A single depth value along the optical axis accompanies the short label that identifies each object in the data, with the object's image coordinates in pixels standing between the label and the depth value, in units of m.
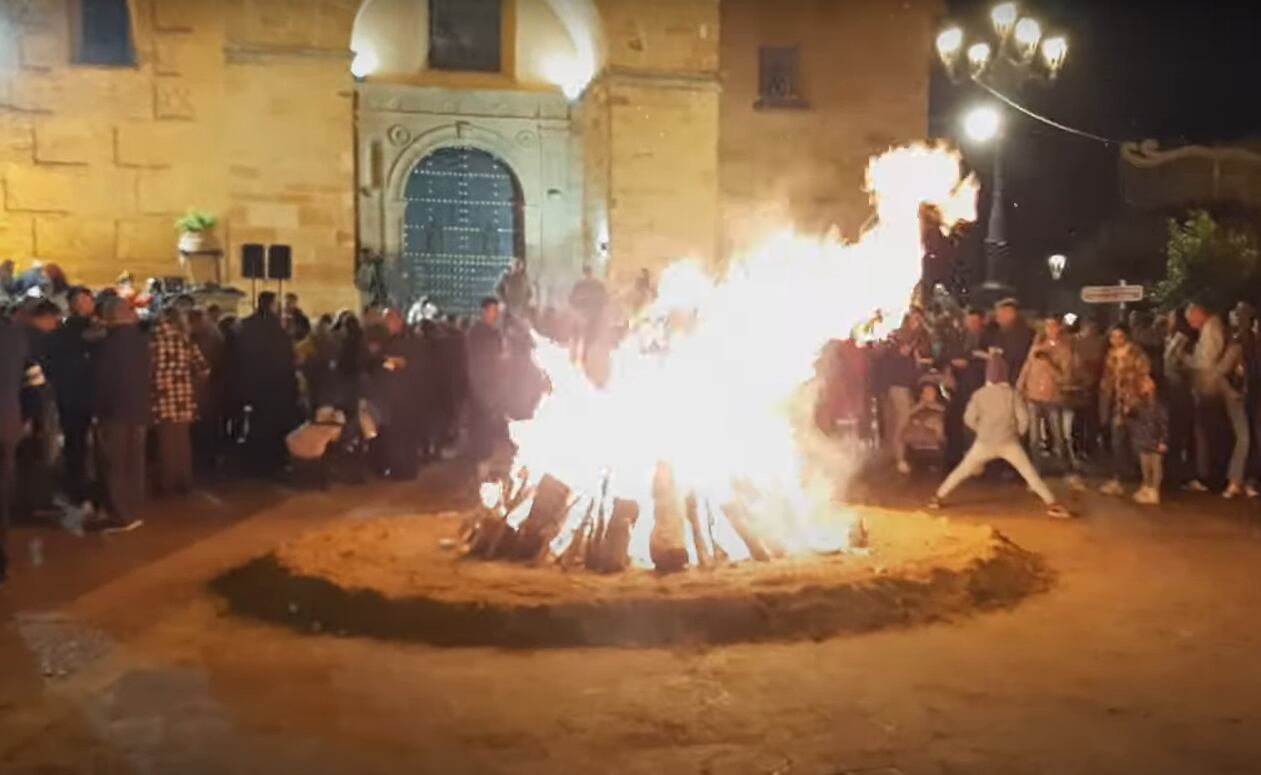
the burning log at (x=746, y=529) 9.51
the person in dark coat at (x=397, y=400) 15.20
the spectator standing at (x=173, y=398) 12.88
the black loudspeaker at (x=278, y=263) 20.44
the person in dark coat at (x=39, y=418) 11.70
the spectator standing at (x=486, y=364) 15.75
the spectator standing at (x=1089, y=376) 14.79
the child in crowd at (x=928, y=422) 14.83
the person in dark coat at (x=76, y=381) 12.69
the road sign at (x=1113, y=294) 17.36
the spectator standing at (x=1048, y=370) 14.08
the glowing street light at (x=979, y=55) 19.16
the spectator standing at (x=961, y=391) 15.19
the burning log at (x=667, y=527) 9.06
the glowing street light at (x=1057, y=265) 30.44
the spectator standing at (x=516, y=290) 21.58
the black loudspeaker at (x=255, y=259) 20.55
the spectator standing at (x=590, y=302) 18.44
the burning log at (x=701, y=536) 9.33
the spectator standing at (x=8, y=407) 9.51
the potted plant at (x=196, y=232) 21.03
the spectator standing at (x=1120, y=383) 13.71
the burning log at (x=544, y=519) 9.60
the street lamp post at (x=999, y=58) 18.81
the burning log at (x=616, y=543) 9.10
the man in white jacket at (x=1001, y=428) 12.33
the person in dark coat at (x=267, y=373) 14.63
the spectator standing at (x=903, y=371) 15.43
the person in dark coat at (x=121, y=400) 11.23
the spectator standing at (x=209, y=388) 14.76
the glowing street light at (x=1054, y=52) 19.19
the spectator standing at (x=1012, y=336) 14.88
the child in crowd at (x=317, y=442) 14.21
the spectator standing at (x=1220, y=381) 14.28
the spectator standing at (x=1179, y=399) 14.99
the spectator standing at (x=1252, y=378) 14.35
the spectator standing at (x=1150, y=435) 13.55
